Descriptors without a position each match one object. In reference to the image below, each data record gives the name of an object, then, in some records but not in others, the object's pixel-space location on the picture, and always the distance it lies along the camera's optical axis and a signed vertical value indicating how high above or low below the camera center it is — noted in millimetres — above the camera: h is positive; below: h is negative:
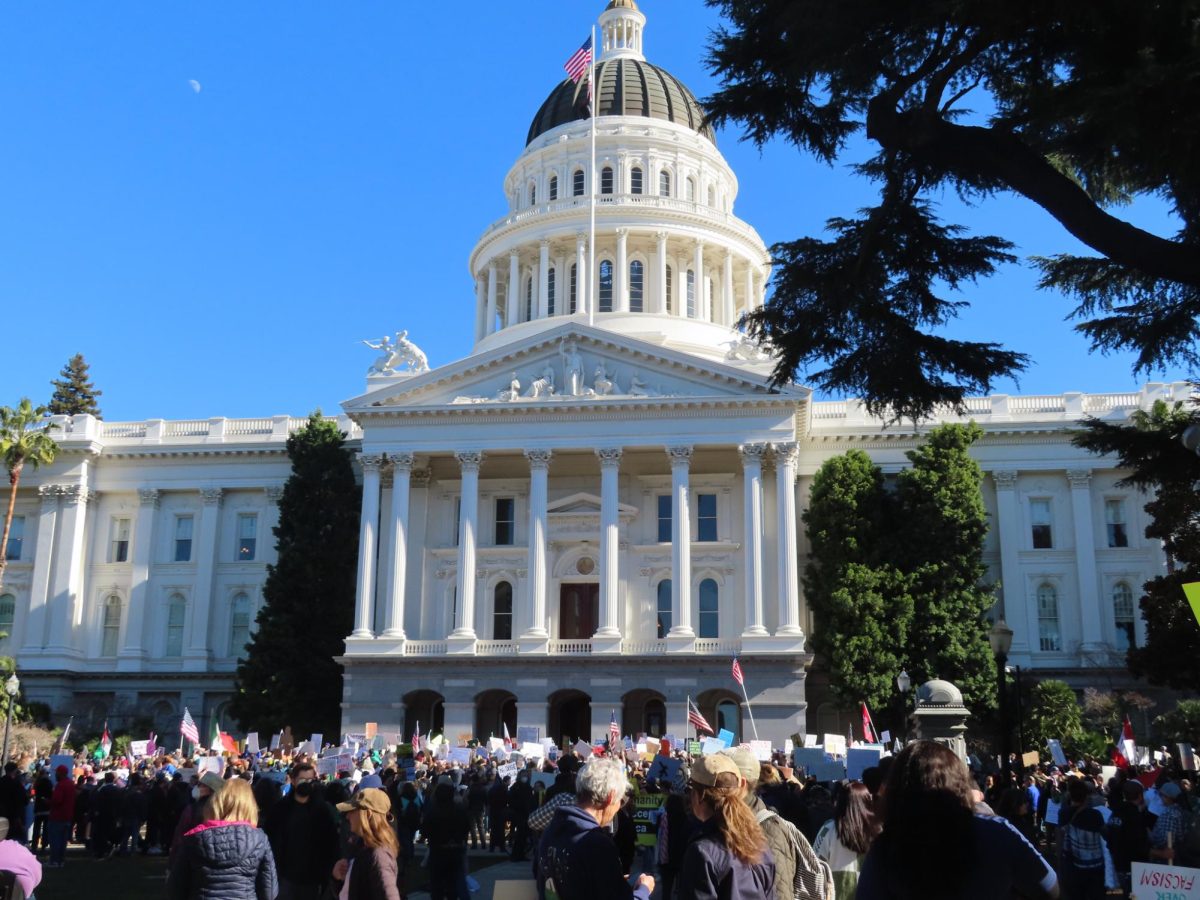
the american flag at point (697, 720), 36438 -498
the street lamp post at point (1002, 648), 23281 +1045
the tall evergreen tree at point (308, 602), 50406 +3725
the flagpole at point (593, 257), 62938 +21085
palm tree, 55594 +10702
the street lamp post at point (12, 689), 39028 +211
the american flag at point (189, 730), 38125 -948
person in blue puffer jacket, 7812 -931
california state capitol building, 48219 +6518
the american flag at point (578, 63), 57906 +27779
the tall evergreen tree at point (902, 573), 45812 +4621
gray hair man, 6688 -737
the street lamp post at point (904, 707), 31031 -109
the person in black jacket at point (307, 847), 11195 -1256
